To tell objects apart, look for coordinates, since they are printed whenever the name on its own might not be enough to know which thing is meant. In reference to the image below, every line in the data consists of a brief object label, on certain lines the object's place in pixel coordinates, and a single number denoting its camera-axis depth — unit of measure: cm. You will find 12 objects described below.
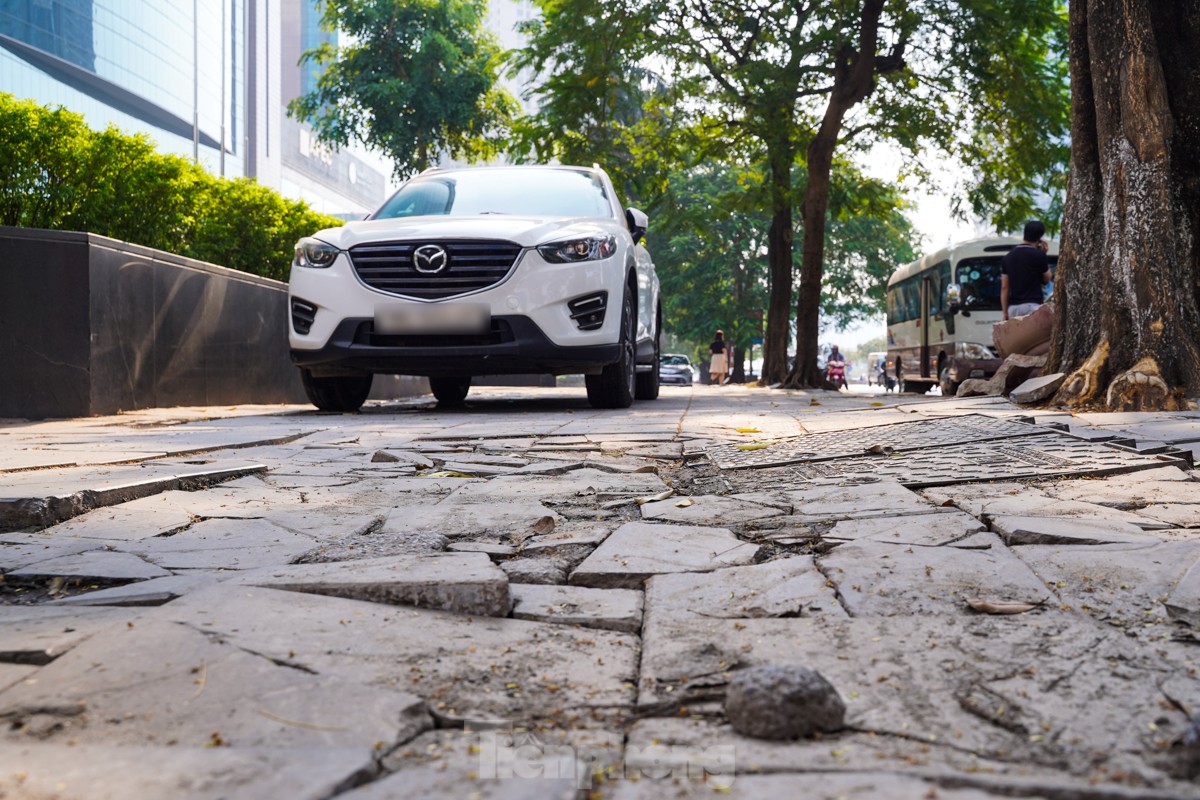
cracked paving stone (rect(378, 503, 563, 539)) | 286
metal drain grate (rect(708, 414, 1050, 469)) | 441
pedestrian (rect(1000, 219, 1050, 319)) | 1102
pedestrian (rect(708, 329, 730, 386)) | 3118
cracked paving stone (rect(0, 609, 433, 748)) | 136
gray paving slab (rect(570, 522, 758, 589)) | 230
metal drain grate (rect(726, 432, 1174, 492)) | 368
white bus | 1546
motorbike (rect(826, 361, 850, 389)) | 3631
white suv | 717
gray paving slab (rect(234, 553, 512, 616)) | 200
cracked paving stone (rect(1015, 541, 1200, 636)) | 195
